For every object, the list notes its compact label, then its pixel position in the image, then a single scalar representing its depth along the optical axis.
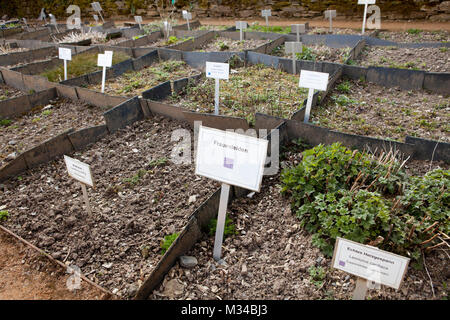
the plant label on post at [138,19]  9.52
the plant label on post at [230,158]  2.01
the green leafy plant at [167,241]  2.50
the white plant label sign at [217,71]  4.13
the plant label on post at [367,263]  1.65
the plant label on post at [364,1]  6.73
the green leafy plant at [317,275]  2.21
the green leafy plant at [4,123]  4.73
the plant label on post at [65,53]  5.48
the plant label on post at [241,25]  7.31
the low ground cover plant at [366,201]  2.27
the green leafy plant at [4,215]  2.94
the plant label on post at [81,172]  2.60
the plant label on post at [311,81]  3.72
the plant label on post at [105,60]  4.99
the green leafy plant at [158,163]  3.56
